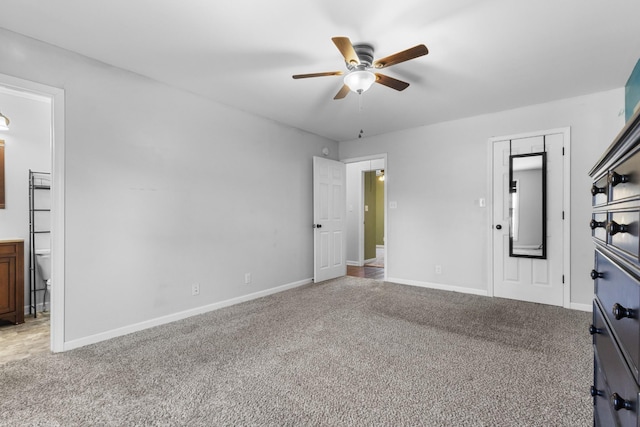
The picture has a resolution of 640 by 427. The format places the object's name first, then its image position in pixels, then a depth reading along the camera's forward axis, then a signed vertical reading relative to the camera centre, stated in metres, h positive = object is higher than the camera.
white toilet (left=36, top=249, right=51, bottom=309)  3.63 -0.62
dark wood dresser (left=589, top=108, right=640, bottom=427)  0.76 -0.20
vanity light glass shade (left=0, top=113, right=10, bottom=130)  3.27 +0.95
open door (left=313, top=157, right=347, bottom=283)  5.00 -0.10
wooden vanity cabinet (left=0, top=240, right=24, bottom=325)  3.17 -0.71
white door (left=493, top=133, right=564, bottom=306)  3.75 -0.30
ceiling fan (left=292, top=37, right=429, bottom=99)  2.15 +1.11
